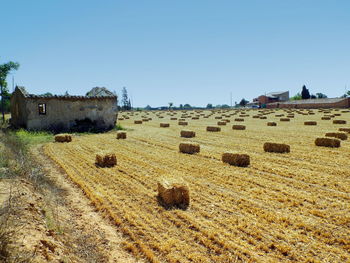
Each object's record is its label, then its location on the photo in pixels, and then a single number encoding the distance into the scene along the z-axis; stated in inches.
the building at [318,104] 2402.8
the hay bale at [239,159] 407.5
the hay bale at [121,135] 756.0
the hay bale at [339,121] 1005.4
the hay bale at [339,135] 617.1
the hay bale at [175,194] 260.6
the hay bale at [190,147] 518.9
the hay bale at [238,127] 908.0
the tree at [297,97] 4272.1
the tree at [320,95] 4397.1
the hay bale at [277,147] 498.3
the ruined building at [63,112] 850.8
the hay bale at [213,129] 886.9
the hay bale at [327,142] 531.8
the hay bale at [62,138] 698.8
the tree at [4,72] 1446.9
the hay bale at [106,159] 420.1
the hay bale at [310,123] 1002.8
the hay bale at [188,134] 761.0
